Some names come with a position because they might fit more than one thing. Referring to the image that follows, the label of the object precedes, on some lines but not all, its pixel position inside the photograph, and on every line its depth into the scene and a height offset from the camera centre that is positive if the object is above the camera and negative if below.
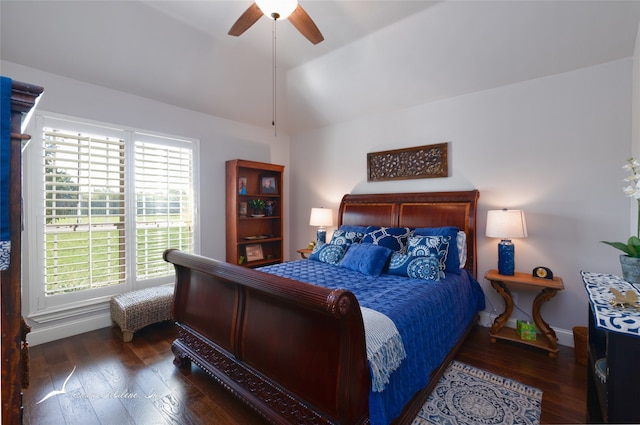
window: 2.79 +0.00
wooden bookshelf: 4.17 -0.11
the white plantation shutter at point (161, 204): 3.45 +0.05
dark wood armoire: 0.75 -0.21
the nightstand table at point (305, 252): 4.35 -0.67
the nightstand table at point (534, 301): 2.56 -0.89
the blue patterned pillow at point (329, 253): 3.19 -0.52
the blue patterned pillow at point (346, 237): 3.38 -0.35
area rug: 1.82 -1.34
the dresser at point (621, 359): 0.97 -0.52
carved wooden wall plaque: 3.49 +0.60
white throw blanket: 1.41 -0.74
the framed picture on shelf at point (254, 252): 4.45 -0.70
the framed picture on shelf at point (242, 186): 4.25 +0.34
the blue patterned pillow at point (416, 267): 2.55 -0.54
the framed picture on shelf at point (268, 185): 4.69 +0.38
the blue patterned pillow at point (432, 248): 2.73 -0.38
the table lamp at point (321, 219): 4.25 -0.16
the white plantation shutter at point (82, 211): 2.82 -0.04
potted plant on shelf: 4.49 +0.03
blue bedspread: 1.59 -0.76
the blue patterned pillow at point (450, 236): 2.82 -0.28
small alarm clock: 2.65 -0.60
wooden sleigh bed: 1.34 -0.82
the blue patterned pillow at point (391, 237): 3.14 -0.33
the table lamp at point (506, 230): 2.71 -0.21
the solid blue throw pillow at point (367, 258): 2.78 -0.51
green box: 2.70 -1.17
